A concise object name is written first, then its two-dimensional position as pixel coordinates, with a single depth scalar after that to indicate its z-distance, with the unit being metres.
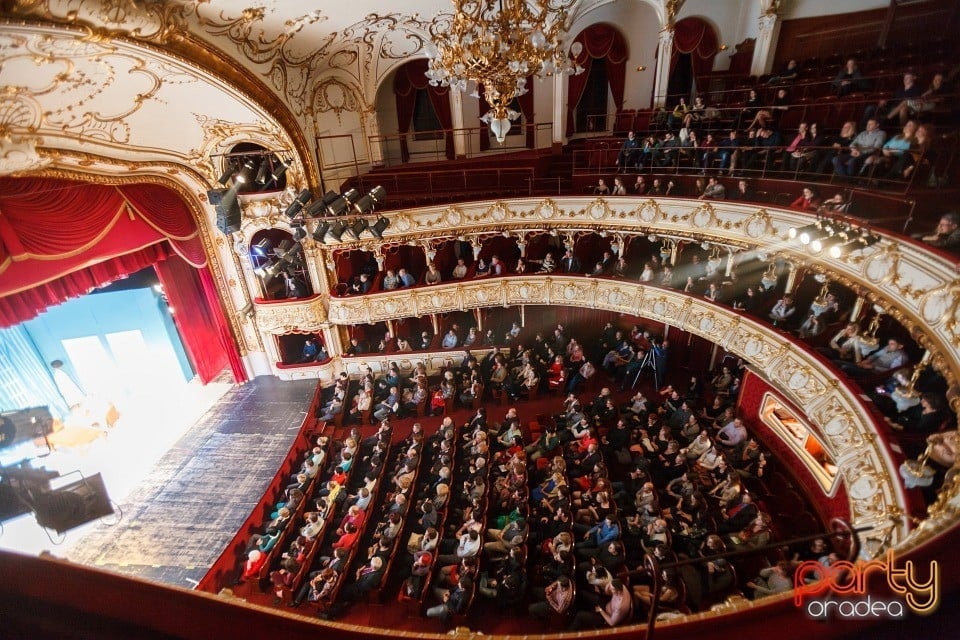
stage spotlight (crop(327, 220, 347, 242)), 7.57
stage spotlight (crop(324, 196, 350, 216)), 7.38
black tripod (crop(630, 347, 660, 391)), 9.41
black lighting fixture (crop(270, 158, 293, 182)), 9.41
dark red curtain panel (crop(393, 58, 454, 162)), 11.06
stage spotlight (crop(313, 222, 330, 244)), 7.52
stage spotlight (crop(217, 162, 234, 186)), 7.26
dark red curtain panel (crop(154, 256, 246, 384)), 10.33
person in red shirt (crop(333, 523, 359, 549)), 6.34
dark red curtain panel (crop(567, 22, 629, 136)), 10.91
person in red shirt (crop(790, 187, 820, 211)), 6.15
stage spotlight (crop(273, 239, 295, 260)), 9.20
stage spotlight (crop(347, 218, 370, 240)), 7.91
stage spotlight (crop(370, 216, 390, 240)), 7.66
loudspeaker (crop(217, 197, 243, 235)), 7.28
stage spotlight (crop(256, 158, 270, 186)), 8.18
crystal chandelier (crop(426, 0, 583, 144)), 3.98
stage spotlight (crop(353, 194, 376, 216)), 7.29
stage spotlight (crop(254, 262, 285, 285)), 9.50
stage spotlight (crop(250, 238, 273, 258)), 10.41
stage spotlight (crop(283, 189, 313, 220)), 7.59
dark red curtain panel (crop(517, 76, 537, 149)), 11.23
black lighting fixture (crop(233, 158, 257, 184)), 9.57
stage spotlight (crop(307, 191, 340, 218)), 7.45
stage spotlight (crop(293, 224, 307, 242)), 8.03
